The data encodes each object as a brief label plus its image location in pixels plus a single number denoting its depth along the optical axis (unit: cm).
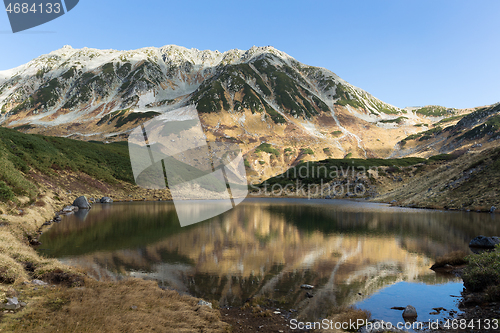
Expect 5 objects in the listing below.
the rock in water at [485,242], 2491
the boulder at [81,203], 6169
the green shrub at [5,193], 3137
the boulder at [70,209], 5403
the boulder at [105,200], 7638
